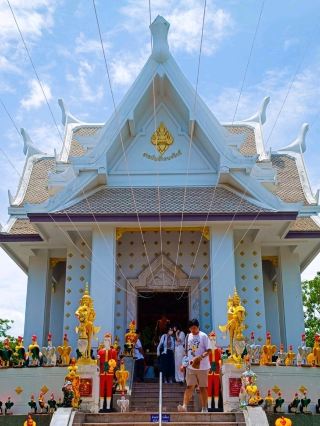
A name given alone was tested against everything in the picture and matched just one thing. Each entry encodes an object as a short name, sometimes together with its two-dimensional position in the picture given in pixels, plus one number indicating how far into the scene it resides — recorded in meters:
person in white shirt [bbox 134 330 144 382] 13.88
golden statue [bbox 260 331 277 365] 12.34
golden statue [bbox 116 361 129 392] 11.73
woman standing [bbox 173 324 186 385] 13.31
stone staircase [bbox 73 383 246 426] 9.46
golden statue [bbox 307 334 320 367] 12.20
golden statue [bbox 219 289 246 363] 11.11
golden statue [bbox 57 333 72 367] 12.38
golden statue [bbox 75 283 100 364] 11.18
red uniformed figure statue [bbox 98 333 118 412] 11.16
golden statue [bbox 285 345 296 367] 12.32
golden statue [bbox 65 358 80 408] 10.17
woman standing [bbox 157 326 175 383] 13.38
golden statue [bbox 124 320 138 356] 13.62
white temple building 14.56
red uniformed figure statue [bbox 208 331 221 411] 11.05
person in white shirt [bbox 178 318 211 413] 10.30
